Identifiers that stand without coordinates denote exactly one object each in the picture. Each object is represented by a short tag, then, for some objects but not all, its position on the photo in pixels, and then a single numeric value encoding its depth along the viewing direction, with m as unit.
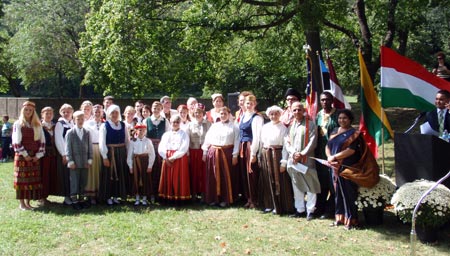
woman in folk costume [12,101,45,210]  7.66
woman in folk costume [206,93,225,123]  8.22
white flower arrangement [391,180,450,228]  5.66
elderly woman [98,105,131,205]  7.91
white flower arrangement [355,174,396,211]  6.54
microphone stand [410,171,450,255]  4.10
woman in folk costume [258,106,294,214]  7.39
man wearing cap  7.59
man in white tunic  7.02
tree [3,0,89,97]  28.92
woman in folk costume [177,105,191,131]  8.46
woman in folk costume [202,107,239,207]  7.91
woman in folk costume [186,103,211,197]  8.35
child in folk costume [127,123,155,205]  8.08
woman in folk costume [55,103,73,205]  8.03
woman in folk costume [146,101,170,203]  8.33
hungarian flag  6.82
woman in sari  6.51
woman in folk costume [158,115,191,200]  8.02
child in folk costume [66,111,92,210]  7.77
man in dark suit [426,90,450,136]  6.62
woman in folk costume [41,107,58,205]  8.09
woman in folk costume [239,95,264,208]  7.67
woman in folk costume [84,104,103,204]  8.01
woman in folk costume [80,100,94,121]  8.45
